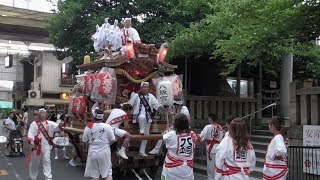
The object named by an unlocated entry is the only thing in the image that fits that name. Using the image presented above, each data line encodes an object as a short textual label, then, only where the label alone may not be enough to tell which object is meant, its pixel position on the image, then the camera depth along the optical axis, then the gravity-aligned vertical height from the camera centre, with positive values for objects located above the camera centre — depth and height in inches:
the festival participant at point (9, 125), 715.9 -59.0
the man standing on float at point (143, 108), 443.5 -16.3
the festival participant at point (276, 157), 263.0 -41.0
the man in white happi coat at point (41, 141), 414.0 -49.0
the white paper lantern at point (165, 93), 451.5 +0.1
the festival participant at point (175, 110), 452.2 -19.4
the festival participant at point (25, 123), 1042.0 -78.4
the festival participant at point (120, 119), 400.5 -25.8
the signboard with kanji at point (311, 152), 359.3 -50.8
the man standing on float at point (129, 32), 513.0 +76.1
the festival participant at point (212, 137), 405.1 -43.2
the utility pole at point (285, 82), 607.2 +17.9
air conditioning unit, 1430.9 -6.6
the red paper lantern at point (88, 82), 467.8 +11.5
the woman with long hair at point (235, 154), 231.1 -33.9
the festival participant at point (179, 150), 255.3 -35.3
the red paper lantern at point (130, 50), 462.3 +48.1
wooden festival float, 449.4 +4.0
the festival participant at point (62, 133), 553.3 -53.5
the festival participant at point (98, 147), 336.8 -44.9
